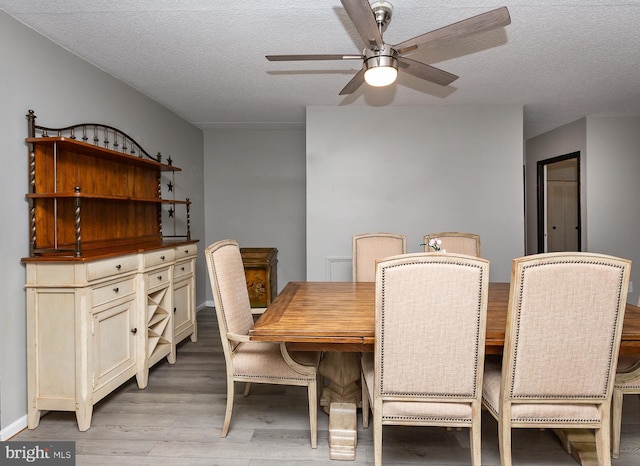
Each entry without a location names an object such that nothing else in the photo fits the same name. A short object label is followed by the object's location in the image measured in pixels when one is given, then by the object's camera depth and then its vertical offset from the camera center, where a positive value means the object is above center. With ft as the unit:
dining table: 5.81 -1.47
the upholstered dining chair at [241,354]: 6.93 -2.15
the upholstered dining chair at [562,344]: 5.00 -1.44
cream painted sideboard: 7.47 -1.90
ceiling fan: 5.89 +3.02
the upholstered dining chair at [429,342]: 5.13 -1.43
